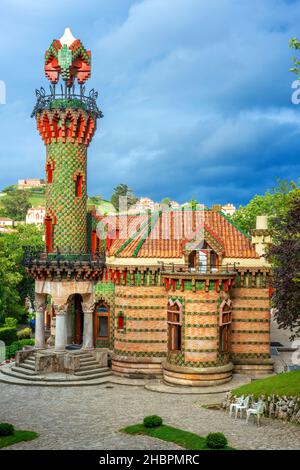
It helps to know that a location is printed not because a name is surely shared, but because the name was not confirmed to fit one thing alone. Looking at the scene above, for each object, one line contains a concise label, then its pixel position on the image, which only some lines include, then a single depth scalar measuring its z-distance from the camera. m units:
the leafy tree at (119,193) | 113.26
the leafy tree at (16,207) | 150.38
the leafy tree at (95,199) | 101.97
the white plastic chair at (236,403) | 24.69
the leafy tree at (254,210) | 61.66
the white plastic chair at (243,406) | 24.45
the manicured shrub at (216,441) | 19.75
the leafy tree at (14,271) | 50.34
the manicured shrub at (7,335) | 44.62
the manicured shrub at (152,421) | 22.39
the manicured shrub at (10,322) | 47.69
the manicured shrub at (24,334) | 49.50
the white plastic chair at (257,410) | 23.52
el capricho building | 31.67
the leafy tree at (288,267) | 22.86
